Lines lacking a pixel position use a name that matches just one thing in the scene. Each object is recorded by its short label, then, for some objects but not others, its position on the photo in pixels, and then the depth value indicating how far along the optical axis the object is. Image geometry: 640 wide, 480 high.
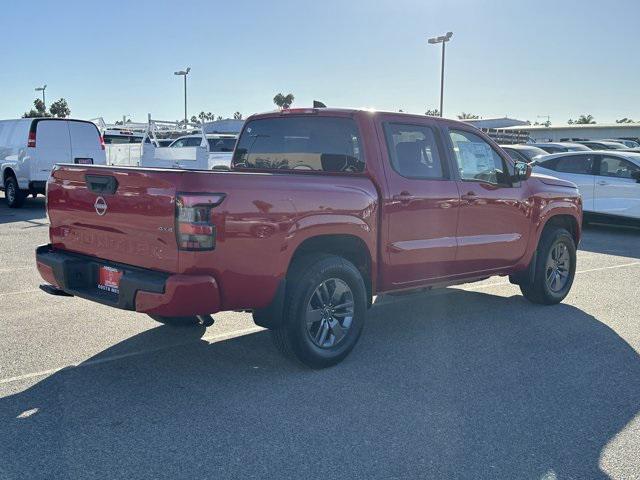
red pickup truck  4.19
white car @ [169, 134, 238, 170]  17.54
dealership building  74.44
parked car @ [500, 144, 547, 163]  18.56
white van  14.95
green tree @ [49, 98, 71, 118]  90.38
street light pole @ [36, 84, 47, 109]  70.32
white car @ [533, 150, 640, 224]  13.22
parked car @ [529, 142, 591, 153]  24.31
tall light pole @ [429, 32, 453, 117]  37.16
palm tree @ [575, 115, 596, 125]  132.88
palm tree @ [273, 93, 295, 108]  90.02
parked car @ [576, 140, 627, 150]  24.55
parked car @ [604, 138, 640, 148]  33.51
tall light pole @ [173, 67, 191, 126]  51.72
